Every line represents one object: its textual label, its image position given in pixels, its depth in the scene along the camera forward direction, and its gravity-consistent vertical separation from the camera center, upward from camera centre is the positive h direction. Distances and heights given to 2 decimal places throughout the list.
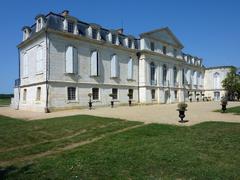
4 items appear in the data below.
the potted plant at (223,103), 17.00 -0.55
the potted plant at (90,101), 22.12 -0.53
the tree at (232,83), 44.28 +2.40
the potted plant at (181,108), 12.02 -0.67
